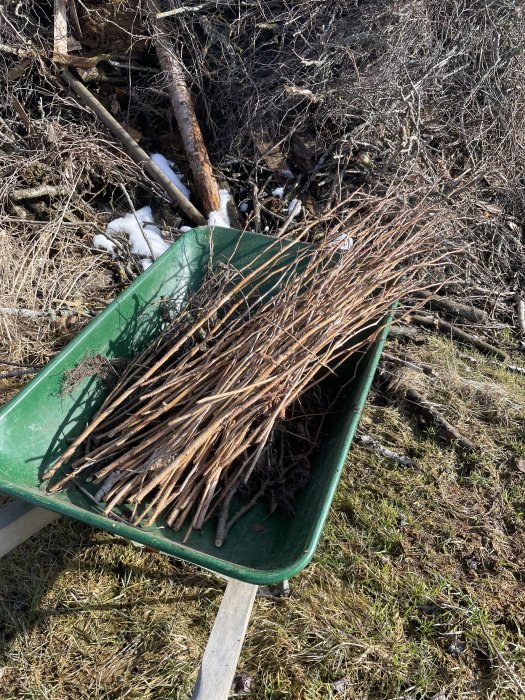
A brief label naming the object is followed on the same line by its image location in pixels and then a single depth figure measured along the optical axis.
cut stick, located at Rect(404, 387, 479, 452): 2.99
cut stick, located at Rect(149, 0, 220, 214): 4.07
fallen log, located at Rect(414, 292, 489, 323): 4.00
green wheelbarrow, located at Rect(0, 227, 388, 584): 1.63
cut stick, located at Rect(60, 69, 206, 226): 4.04
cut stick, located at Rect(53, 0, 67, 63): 4.18
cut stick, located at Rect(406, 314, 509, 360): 3.82
